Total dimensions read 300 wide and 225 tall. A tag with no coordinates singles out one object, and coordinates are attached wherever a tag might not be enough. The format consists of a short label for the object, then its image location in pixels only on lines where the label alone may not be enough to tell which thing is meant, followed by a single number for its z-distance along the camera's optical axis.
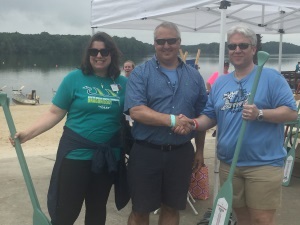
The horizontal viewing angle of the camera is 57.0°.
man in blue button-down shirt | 1.79
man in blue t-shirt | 1.66
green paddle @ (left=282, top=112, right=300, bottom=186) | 3.33
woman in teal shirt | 1.84
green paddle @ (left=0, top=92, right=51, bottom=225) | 1.72
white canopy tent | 2.28
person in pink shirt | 4.37
